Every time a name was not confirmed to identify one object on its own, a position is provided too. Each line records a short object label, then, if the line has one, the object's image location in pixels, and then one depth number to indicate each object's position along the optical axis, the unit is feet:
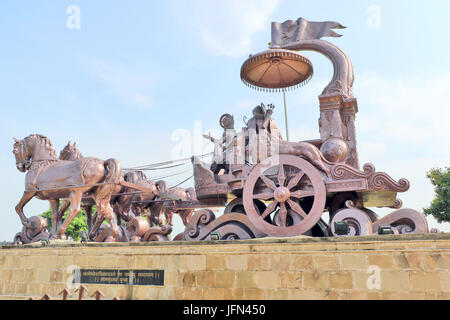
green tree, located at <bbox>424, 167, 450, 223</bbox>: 54.34
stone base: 16.15
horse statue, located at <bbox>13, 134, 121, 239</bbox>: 27.02
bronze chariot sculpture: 21.15
